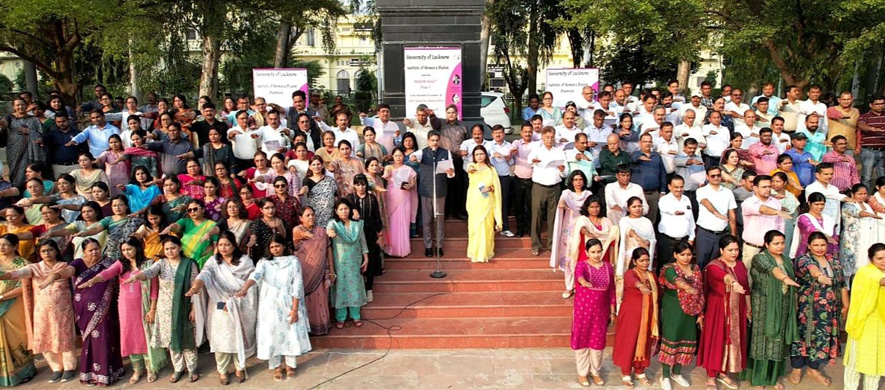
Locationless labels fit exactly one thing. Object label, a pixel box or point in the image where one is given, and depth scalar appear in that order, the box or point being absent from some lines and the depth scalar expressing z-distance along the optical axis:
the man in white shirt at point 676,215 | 6.32
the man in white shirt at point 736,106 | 9.00
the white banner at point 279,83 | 9.34
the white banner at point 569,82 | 9.54
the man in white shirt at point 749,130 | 8.11
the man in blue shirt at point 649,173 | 7.13
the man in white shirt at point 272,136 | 7.83
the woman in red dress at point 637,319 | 5.20
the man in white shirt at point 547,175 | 7.31
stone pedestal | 9.46
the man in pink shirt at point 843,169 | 7.47
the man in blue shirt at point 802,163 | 7.61
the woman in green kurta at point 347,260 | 6.12
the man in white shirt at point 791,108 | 8.88
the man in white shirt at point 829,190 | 6.64
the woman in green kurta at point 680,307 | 5.20
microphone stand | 7.15
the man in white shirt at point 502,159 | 7.69
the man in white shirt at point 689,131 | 7.94
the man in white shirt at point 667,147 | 7.46
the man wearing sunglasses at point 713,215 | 6.36
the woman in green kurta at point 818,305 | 5.34
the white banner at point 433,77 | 8.94
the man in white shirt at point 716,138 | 8.00
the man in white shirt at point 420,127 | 8.39
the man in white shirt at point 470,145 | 7.65
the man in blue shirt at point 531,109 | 9.81
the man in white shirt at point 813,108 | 8.74
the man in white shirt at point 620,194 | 6.59
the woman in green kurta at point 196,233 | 5.71
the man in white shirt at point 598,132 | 8.14
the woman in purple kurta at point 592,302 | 5.22
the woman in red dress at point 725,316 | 5.26
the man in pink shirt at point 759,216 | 6.23
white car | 14.51
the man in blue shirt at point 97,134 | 7.92
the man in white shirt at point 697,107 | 8.95
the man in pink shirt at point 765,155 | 7.62
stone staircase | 6.23
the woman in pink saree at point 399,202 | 7.27
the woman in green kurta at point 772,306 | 5.27
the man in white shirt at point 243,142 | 7.72
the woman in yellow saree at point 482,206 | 7.23
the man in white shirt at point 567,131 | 7.92
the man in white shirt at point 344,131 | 8.05
